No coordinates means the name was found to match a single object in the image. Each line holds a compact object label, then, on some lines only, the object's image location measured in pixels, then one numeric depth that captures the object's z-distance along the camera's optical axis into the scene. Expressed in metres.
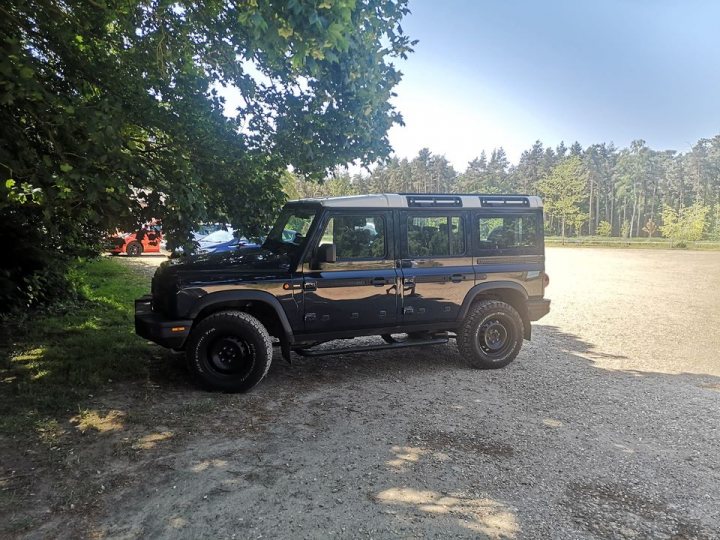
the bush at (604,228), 59.75
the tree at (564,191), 54.19
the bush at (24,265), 6.41
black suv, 4.94
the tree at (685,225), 45.35
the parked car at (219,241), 16.02
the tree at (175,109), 3.96
